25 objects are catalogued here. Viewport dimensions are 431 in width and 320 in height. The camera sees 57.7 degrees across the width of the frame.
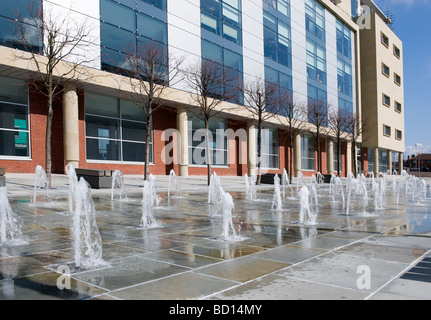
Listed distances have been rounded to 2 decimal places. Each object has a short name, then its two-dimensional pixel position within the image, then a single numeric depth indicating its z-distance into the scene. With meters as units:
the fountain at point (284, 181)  26.23
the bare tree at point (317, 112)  33.36
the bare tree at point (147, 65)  18.12
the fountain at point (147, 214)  7.60
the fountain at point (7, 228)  5.83
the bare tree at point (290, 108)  28.05
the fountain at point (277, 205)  11.00
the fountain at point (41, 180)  14.68
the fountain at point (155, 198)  11.73
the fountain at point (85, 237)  4.61
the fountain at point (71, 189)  9.72
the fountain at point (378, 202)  11.70
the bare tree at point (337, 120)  35.69
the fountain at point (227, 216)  6.47
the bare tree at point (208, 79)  21.31
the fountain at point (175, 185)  15.56
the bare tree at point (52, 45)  17.38
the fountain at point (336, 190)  18.79
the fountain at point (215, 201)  9.99
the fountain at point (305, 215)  8.33
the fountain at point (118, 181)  16.33
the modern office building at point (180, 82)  19.16
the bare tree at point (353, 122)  37.66
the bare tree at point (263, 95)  24.39
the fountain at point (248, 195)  14.49
